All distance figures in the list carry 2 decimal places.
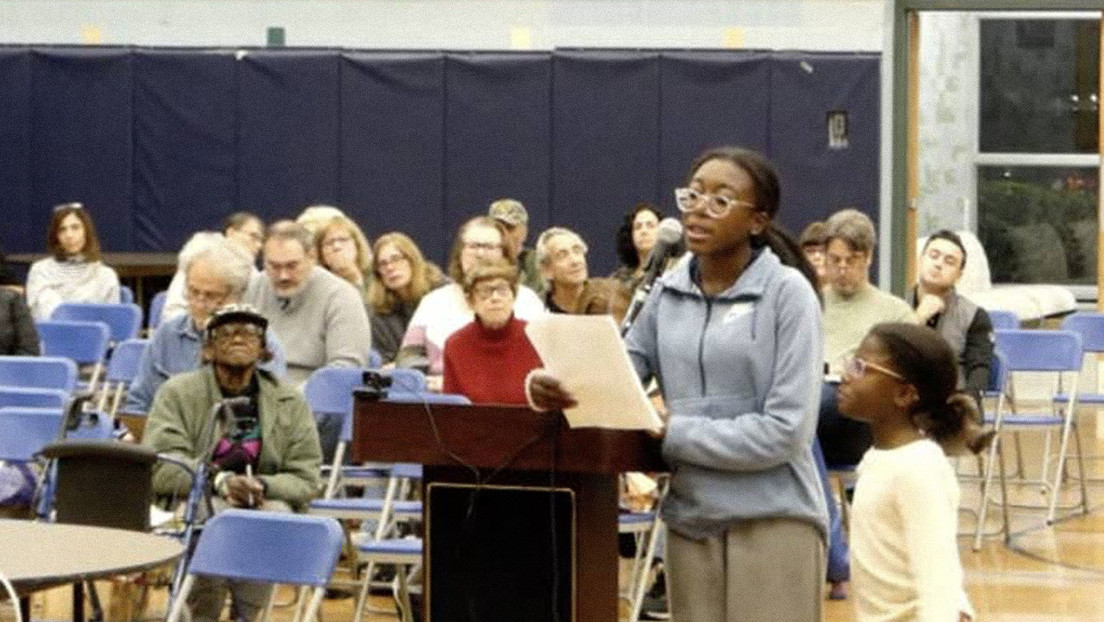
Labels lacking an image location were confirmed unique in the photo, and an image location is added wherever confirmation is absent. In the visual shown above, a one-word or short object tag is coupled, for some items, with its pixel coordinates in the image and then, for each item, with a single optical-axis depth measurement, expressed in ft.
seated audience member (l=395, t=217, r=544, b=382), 37.42
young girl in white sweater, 16.65
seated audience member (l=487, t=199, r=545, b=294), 46.26
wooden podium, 18.58
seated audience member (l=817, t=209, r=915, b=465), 34.94
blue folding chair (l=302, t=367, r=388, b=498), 33.83
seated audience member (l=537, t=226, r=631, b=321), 39.30
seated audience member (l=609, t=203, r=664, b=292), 46.75
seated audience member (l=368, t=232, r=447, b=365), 41.09
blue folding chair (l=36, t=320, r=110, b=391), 44.21
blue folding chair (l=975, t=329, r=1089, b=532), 40.37
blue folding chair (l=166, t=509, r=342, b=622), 23.36
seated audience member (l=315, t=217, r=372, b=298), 41.57
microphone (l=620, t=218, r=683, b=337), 19.88
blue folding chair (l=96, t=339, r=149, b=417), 40.52
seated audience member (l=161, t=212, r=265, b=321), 42.47
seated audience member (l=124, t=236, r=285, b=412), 32.68
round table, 20.57
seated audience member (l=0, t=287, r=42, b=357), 41.88
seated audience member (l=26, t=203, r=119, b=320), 49.67
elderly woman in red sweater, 32.17
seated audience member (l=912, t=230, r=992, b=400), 38.52
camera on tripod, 19.13
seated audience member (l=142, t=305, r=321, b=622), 29.01
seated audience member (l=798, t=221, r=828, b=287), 38.88
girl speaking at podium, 18.52
